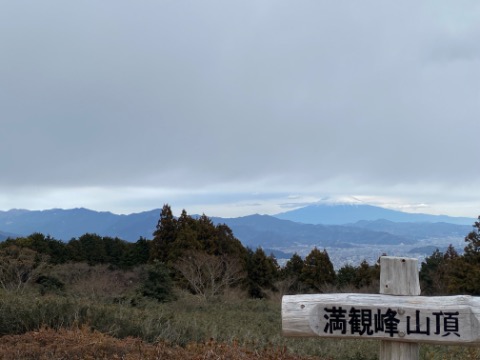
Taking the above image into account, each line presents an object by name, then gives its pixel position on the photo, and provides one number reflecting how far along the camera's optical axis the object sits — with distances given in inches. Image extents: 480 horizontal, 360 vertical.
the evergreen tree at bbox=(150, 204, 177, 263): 1391.5
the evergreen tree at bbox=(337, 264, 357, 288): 1408.7
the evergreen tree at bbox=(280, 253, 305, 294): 1331.3
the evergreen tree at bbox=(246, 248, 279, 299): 1389.0
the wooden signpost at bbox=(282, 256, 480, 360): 148.0
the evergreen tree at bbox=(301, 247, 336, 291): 1370.6
